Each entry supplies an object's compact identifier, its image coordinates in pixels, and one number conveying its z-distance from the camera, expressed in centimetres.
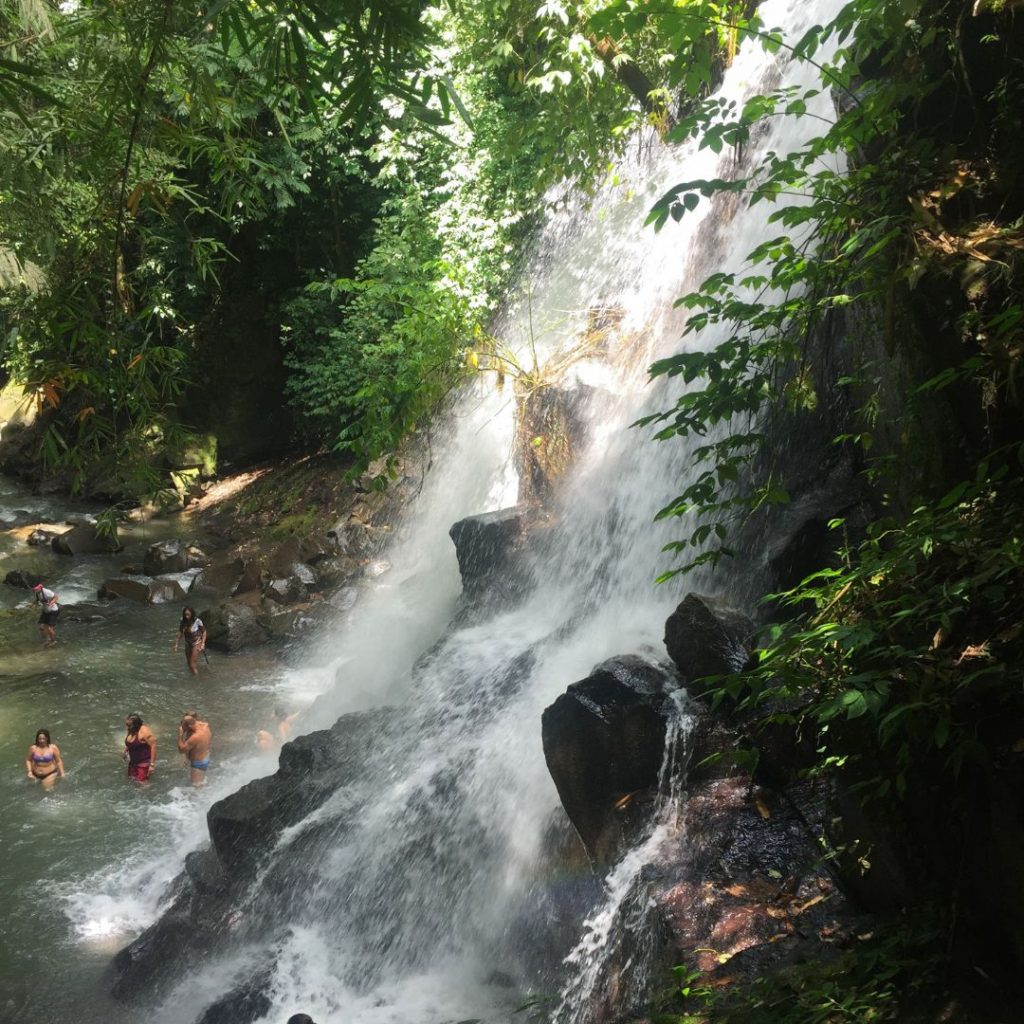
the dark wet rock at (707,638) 554
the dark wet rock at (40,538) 1698
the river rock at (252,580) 1427
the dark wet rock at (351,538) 1510
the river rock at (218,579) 1452
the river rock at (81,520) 1708
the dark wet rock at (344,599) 1348
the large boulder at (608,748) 555
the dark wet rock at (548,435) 1027
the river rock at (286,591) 1393
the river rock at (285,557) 1461
